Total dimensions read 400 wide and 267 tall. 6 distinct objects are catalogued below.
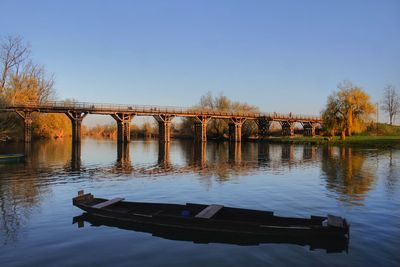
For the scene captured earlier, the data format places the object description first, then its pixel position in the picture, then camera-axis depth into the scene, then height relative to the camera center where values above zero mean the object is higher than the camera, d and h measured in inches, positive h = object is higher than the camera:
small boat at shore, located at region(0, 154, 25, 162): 1361.1 -118.2
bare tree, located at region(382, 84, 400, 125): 4072.3 +268.0
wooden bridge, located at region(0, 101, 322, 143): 2549.2 +115.3
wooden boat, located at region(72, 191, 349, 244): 420.5 -129.9
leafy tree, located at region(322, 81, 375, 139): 2736.2 +142.7
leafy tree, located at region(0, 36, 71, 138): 2755.9 +315.4
